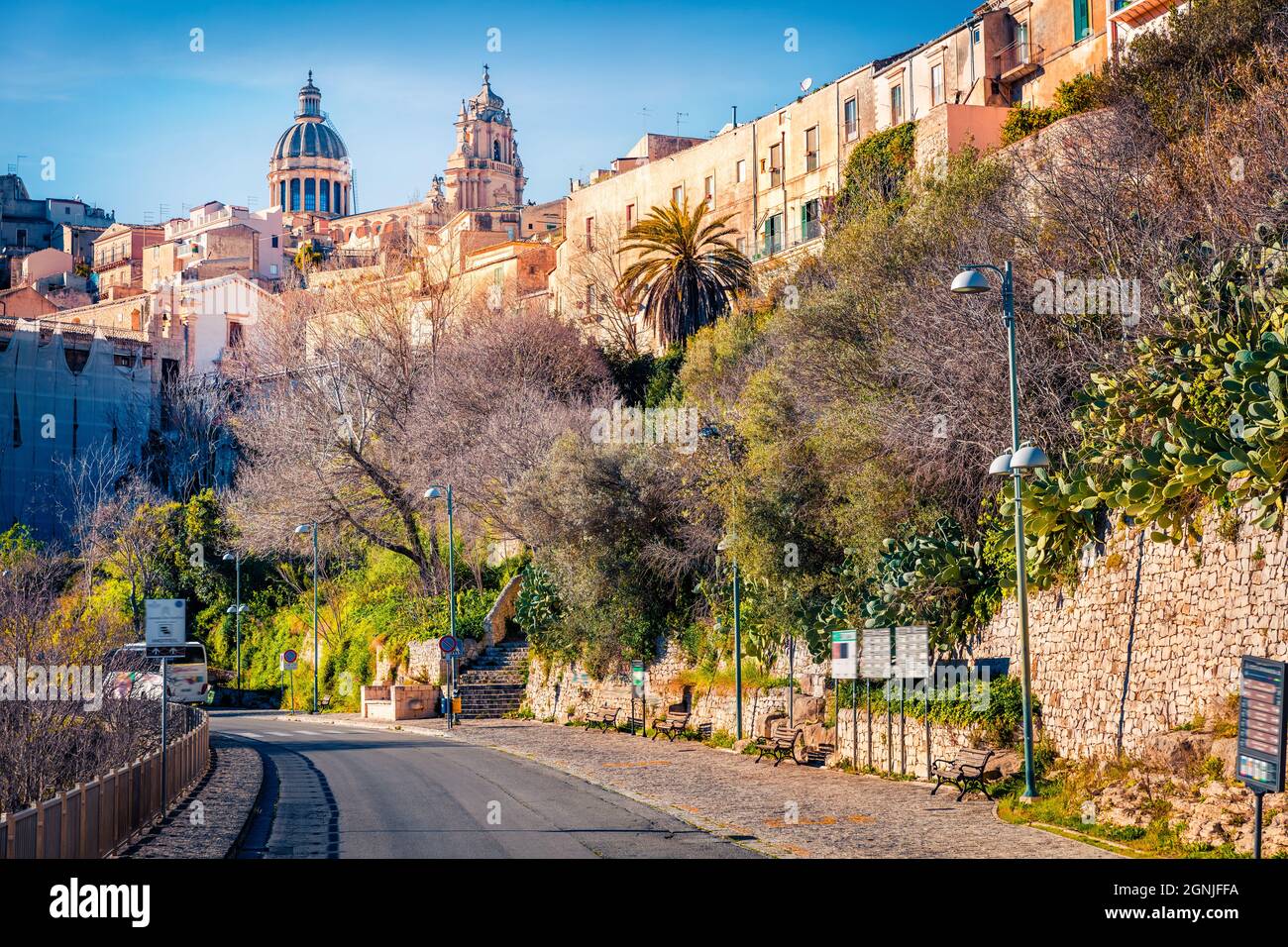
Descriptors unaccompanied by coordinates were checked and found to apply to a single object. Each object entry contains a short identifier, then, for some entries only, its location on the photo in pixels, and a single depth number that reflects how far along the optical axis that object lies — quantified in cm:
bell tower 16688
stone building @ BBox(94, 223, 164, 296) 13338
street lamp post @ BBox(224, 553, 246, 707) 5982
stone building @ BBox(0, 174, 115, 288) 14612
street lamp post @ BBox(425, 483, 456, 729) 3786
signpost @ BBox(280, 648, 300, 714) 5081
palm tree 5012
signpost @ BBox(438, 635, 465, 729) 3762
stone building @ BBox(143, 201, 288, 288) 12362
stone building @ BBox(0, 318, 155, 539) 7775
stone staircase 4244
